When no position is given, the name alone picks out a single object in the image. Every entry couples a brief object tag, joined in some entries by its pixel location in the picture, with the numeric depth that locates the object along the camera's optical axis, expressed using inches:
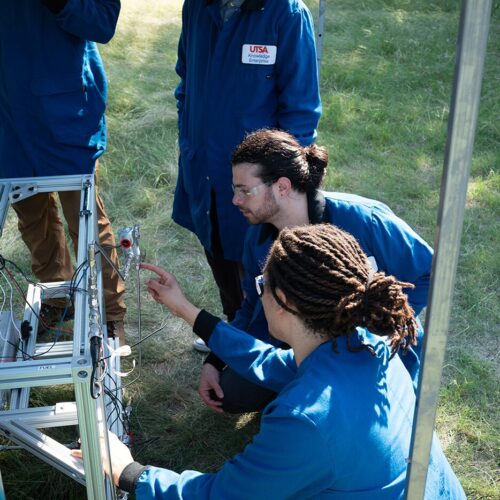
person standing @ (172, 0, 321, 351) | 103.8
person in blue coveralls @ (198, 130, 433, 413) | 90.7
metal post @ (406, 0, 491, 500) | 38.3
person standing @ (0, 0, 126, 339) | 108.3
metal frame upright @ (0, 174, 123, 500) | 66.7
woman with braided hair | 60.6
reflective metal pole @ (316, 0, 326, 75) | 148.3
